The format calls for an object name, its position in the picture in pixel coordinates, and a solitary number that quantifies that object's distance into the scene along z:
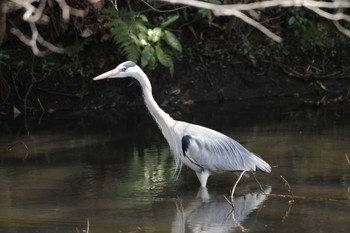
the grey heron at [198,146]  15.66
